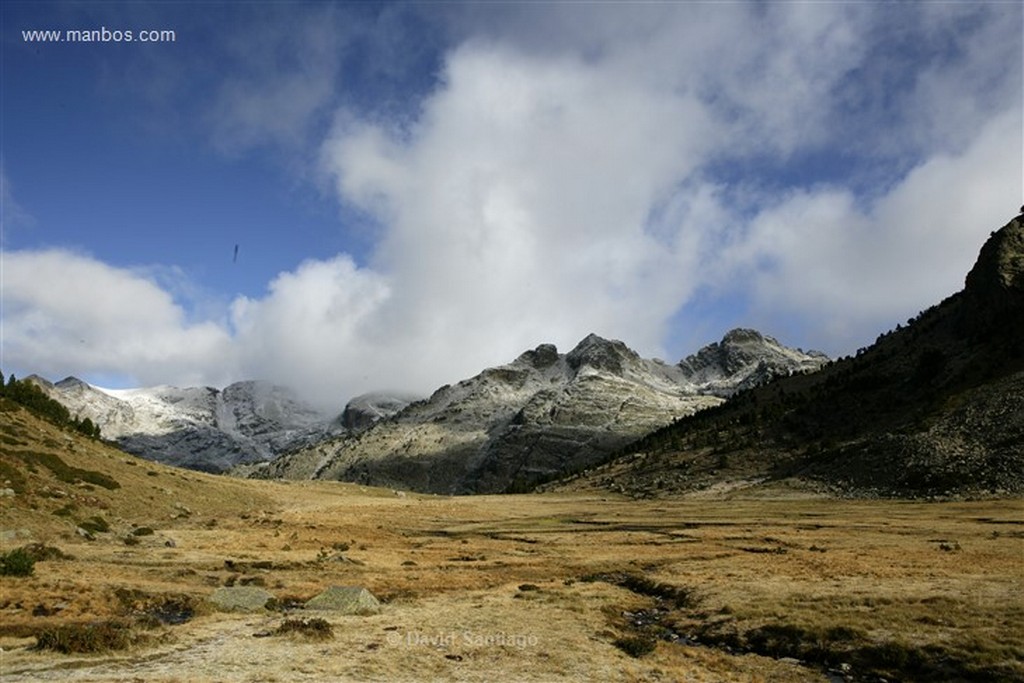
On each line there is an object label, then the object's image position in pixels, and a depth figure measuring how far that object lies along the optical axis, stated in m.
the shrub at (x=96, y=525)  40.97
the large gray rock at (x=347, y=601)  26.11
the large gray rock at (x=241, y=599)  26.12
